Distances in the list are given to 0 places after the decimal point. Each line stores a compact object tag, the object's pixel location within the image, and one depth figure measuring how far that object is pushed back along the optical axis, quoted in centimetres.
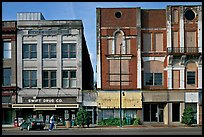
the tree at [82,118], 3959
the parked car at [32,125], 3558
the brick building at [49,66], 4441
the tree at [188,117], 4172
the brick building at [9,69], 4444
